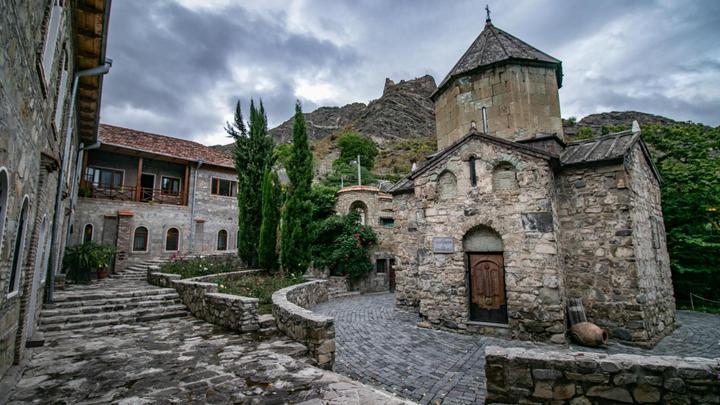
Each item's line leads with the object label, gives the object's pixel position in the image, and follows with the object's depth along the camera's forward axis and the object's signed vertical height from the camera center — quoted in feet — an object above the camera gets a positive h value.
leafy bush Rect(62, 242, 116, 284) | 36.65 -2.42
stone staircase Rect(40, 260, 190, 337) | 22.85 -5.54
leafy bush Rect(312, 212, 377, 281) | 54.39 -1.18
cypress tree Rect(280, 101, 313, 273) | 43.55 +4.73
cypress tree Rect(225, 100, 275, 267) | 47.01 +11.67
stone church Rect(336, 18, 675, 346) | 23.82 +1.26
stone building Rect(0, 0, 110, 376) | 10.14 +4.90
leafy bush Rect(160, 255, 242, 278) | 38.86 -3.47
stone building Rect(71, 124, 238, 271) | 52.21 +8.23
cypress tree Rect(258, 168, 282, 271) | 43.68 +2.44
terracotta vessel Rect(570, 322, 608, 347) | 22.04 -7.02
